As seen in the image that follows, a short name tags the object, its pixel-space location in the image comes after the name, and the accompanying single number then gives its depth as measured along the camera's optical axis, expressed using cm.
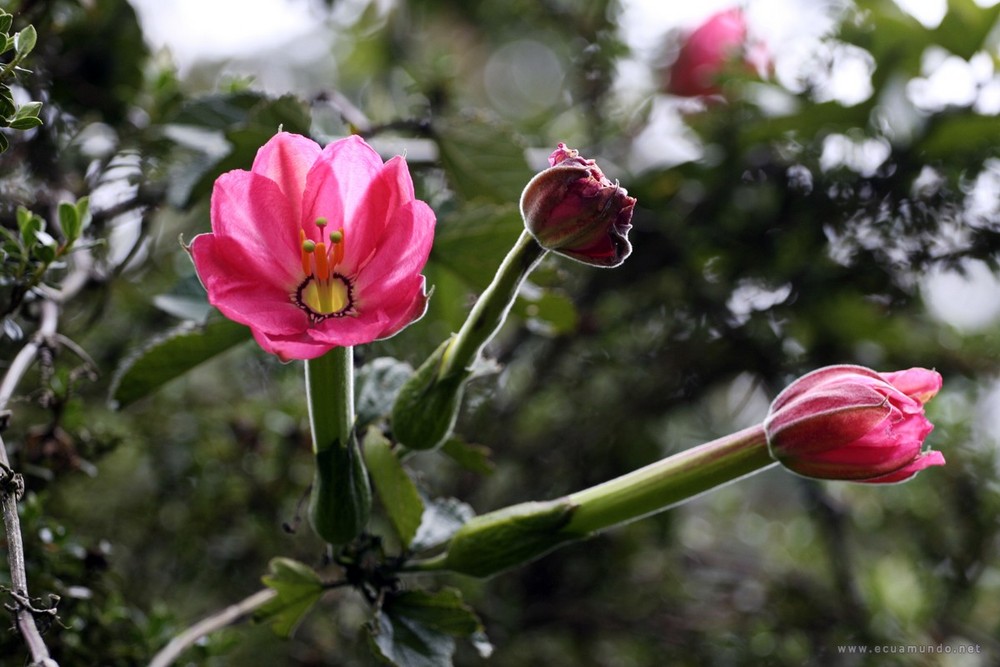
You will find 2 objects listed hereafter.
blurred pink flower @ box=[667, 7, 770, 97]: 115
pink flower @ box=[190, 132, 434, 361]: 78
